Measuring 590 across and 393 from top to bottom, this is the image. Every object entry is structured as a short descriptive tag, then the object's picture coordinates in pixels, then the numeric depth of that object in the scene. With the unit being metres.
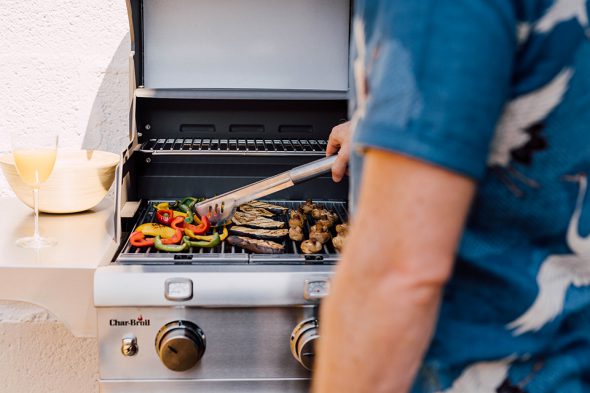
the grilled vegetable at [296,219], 1.54
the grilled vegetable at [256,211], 1.65
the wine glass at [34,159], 1.42
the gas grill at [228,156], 1.29
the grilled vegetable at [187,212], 1.55
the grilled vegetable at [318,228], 1.52
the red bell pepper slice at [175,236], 1.43
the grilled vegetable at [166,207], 1.59
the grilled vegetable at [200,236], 1.46
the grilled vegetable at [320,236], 1.46
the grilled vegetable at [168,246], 1.40
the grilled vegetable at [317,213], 1.62
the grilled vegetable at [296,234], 1.49
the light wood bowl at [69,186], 1.56
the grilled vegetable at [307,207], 1.67
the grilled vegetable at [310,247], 1.41
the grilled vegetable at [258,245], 1.40
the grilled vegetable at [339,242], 1.44
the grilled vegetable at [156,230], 1.46
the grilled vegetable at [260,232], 1.47
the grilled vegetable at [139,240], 1.41
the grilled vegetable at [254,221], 1.55
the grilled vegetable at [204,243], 1.44
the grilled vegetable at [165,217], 1.54
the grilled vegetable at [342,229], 1.51
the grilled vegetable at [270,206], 1.70
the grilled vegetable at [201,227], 1.49
